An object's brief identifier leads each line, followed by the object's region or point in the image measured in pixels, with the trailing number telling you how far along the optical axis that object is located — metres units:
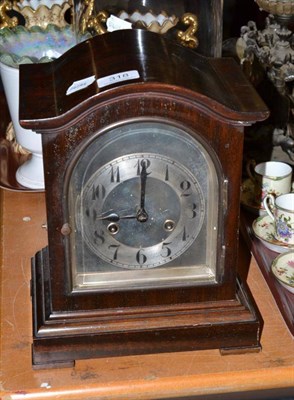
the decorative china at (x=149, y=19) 1.34
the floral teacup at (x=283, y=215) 1.21
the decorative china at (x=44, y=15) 1.47
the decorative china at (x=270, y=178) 1.30
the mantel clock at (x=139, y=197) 0.93
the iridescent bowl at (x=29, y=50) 1.38
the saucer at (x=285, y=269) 1.13
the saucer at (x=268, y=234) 1.22
